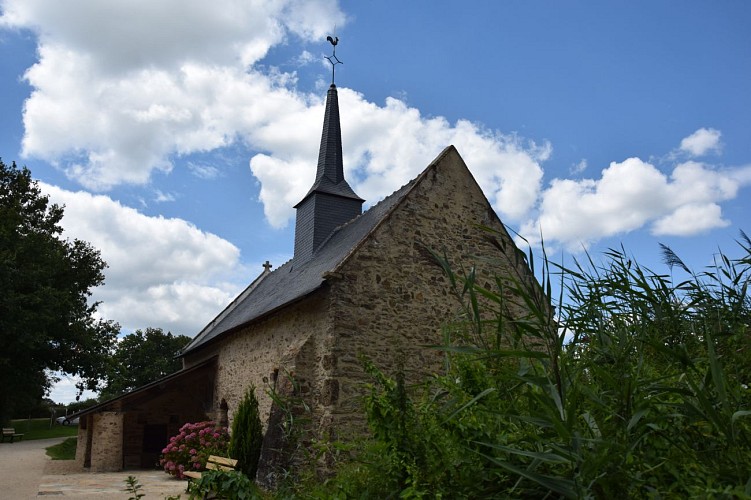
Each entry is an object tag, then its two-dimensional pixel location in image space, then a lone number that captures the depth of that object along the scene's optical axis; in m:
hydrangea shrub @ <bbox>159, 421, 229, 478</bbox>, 12.48
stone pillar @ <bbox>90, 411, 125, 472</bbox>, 14.27
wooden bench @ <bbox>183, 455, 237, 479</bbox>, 8.33
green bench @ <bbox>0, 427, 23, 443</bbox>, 25.80
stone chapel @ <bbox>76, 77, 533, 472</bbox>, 9.59
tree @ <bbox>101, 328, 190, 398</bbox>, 46.53
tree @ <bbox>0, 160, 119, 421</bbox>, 22.12
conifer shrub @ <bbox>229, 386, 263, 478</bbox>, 10.39
